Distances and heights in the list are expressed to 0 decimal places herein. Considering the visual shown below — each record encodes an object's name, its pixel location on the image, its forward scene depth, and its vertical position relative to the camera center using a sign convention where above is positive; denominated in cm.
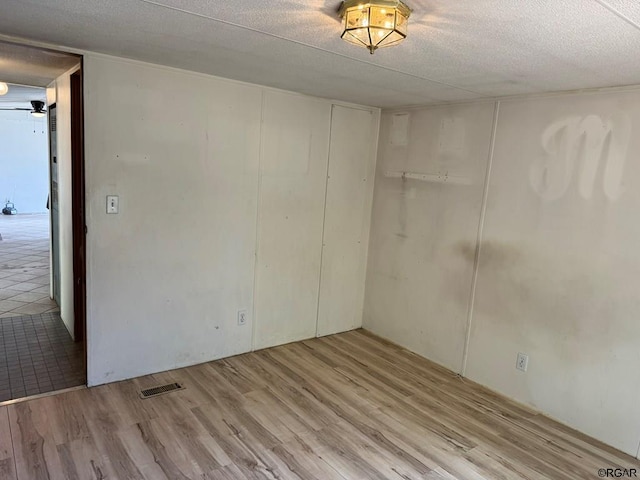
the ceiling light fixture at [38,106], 712 +89
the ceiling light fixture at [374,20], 153 +59
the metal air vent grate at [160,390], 284 -143
